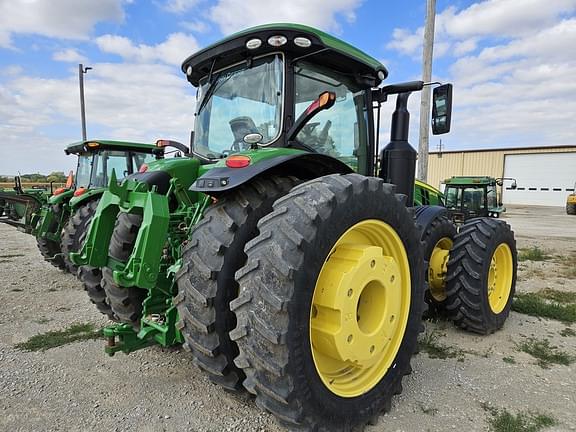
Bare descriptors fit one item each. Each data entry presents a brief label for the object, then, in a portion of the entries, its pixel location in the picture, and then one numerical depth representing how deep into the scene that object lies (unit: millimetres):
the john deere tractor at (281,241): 1881
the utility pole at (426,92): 8383
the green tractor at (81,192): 5414
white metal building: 31016
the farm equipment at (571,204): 23453
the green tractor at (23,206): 7320
